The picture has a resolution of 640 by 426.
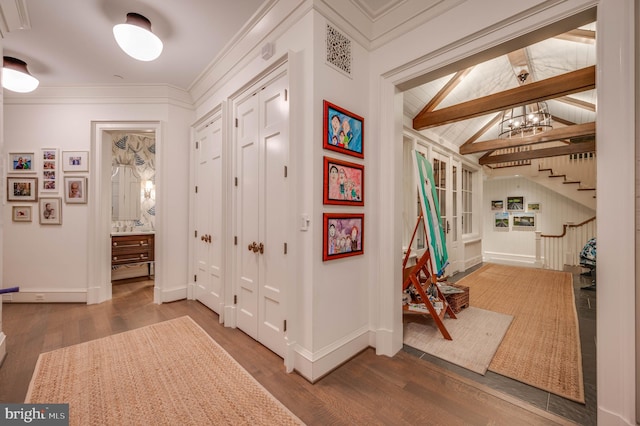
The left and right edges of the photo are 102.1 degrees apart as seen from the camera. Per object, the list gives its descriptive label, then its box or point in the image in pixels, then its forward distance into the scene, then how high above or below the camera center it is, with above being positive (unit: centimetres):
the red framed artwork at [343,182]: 206 +25
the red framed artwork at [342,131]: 204 +69
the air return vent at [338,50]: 208 +135
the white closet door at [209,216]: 322 -5
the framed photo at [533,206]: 772 +20
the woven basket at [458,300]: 322 -111
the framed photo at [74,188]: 367 +34
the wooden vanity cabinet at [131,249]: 445 -65
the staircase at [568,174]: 664 +104
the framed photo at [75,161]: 367 +73
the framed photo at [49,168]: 367 +62
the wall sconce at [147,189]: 545 +49
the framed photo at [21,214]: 364 -3
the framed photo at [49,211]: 365 +1
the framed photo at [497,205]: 834 +25
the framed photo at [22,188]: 365 +34
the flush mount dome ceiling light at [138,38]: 219 +151
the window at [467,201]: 634 +30
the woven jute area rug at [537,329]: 198 -126
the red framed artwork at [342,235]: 205 -19
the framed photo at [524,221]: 778 -25
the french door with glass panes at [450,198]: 509 +31
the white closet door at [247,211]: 257 +1
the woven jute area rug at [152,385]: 159 -125
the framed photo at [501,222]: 821 -29
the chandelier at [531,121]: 417 +162
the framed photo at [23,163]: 366 +69
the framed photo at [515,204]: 798 +28
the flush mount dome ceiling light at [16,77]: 282 +149
